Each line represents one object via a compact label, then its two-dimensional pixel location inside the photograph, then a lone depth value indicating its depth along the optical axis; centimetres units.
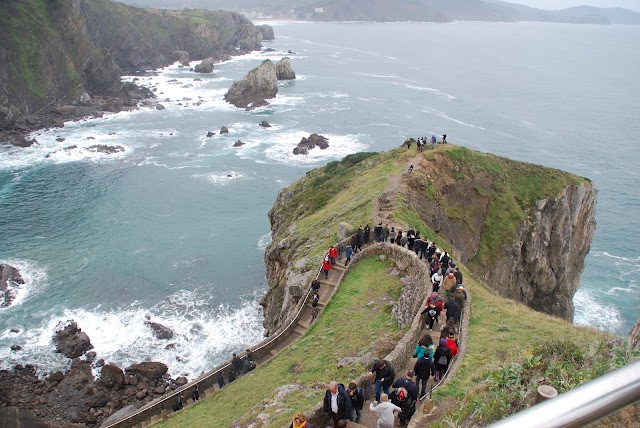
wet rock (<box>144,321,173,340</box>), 4416
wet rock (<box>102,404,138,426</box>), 3302
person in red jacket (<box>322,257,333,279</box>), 2972
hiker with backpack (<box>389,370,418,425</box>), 1316
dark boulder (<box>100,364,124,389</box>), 3825
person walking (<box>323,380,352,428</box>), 1338
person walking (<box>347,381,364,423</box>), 1398
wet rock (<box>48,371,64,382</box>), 3833
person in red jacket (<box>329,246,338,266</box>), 3054
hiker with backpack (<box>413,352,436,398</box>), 1483
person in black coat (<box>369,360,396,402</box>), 1437
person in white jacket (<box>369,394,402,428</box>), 1225
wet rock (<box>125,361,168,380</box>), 3947
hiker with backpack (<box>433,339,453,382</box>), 1601
